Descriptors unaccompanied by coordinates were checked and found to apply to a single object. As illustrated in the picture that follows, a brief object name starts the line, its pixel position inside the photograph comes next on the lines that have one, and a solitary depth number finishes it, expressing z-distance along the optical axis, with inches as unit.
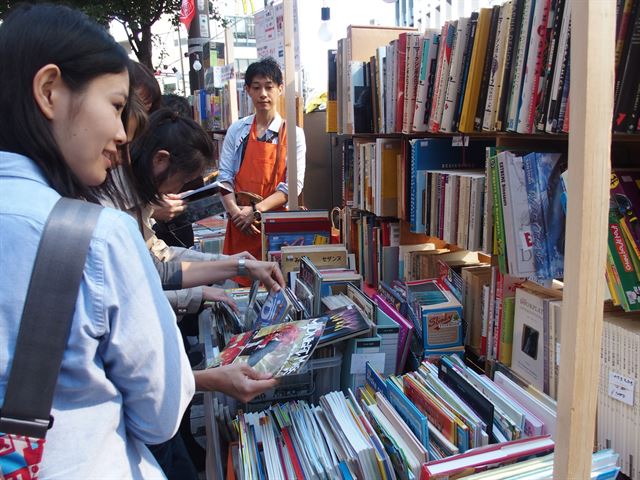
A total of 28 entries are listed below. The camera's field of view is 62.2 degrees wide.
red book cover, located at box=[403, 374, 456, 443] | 50.7
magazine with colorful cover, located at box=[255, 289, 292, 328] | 70.0
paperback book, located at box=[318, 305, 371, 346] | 59.7
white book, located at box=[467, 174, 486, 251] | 76.3
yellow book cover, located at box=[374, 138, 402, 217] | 109.7
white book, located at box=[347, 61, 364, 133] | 117.3
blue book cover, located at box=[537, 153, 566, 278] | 62.2
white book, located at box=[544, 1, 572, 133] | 57.3
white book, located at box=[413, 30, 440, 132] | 88.1
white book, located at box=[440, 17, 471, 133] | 77.2
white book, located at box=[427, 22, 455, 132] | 81.3
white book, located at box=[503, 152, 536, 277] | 64.2
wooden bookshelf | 28.7
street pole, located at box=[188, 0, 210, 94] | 309.9
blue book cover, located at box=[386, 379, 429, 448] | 50.9
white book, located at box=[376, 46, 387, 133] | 108.6
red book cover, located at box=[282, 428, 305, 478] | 51.7
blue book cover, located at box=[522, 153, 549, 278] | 62.8
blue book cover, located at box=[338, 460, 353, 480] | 49.0
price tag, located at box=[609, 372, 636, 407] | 54.1
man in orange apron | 133.0
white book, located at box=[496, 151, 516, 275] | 65.7
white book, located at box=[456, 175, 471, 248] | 79.4
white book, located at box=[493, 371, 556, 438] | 51.2
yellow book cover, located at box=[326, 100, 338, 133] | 134.8
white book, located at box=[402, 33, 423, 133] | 93.7
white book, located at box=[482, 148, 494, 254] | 72.3
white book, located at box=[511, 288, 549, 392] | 65.3
